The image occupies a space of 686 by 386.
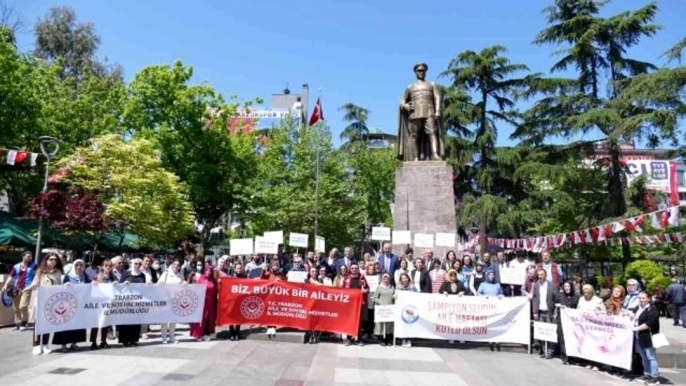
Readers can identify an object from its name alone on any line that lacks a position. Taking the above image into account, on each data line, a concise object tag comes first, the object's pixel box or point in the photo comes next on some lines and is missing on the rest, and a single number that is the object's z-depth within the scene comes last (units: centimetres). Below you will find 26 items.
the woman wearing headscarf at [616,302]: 896
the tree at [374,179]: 4053
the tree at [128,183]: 2373
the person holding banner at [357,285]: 1054
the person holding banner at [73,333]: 876
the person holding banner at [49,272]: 935
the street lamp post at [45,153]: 1399
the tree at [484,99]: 2952
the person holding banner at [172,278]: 1005
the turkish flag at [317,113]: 3167
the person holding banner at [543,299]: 1021
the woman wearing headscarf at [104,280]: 910
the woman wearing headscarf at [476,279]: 1117
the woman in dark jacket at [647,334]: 816
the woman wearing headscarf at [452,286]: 1051
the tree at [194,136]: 3144
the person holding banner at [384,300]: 1040
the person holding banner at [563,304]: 980
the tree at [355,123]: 5041
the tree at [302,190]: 3222
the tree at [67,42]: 3600
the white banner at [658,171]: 7050
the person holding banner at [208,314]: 1017
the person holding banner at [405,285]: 1037
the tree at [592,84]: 2386
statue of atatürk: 1593
